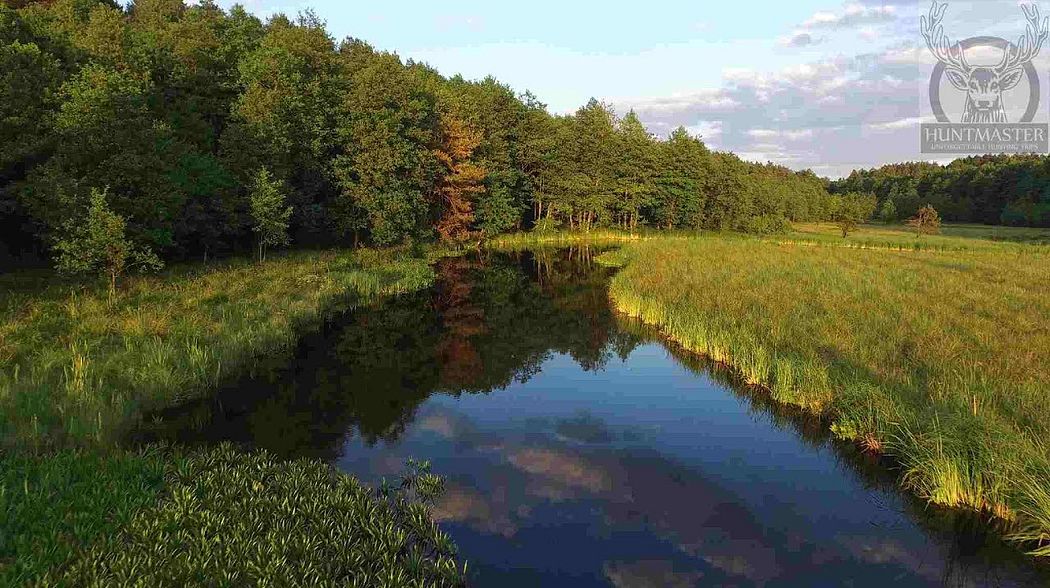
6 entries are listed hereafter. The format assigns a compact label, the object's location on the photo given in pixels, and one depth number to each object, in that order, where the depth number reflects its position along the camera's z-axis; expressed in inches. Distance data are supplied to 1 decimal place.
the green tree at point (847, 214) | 3262.8
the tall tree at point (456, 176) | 2156.7
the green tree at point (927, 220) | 3208.2
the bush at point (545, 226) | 2937.0
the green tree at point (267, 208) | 1228.5
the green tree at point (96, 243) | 778.8
